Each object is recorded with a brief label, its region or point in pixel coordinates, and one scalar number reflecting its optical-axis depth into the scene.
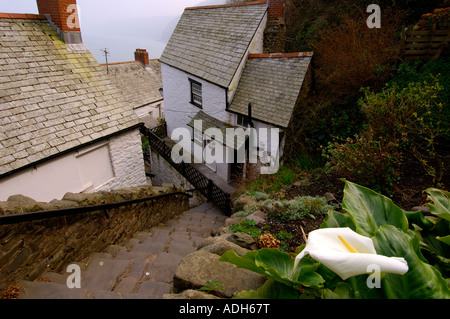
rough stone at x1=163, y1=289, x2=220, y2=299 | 2.17
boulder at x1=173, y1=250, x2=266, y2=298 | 2.43
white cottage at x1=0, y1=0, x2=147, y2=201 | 6.30
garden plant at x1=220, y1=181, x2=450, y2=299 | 1.35
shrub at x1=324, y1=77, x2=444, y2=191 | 4.94
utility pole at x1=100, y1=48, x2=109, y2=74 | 21.36
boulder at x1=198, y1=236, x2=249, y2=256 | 3.20
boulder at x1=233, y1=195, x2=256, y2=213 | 7.02
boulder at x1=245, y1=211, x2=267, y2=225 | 4.52
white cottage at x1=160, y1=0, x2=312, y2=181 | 9.94
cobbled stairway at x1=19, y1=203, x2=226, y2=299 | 2.83
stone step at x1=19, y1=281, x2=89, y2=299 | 2.71
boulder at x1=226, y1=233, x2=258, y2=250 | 3.72
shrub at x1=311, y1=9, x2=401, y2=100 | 8.29
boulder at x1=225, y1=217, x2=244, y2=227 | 5.55
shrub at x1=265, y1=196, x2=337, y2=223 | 4.51
